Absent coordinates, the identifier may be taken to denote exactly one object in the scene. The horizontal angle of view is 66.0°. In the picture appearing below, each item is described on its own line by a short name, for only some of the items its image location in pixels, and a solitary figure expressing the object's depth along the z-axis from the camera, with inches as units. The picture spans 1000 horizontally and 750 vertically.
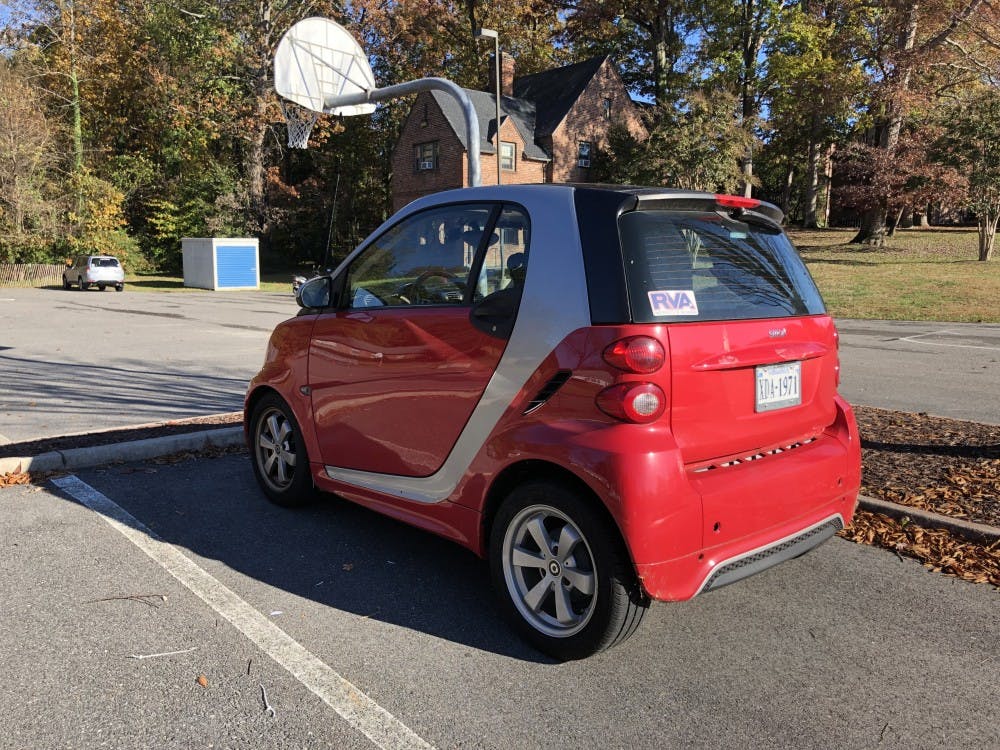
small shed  1450.5
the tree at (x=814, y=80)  1325.0
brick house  1530.5
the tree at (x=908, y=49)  1164.5
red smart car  113.2
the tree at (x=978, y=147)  1050.7
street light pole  740.0
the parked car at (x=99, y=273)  1349.7
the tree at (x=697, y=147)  1298.0
